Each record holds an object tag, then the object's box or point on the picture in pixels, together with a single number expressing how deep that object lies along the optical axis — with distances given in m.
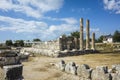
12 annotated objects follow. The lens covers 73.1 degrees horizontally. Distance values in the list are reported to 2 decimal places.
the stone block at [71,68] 5.00
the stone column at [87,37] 16.22
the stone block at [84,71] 4.46
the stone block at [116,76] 3.75
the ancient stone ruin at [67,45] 12.28
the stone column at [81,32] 15.47
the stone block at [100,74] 3.93
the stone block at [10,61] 4.93
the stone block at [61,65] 5.64
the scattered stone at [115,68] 4.65
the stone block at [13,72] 3.01
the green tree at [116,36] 36.63
